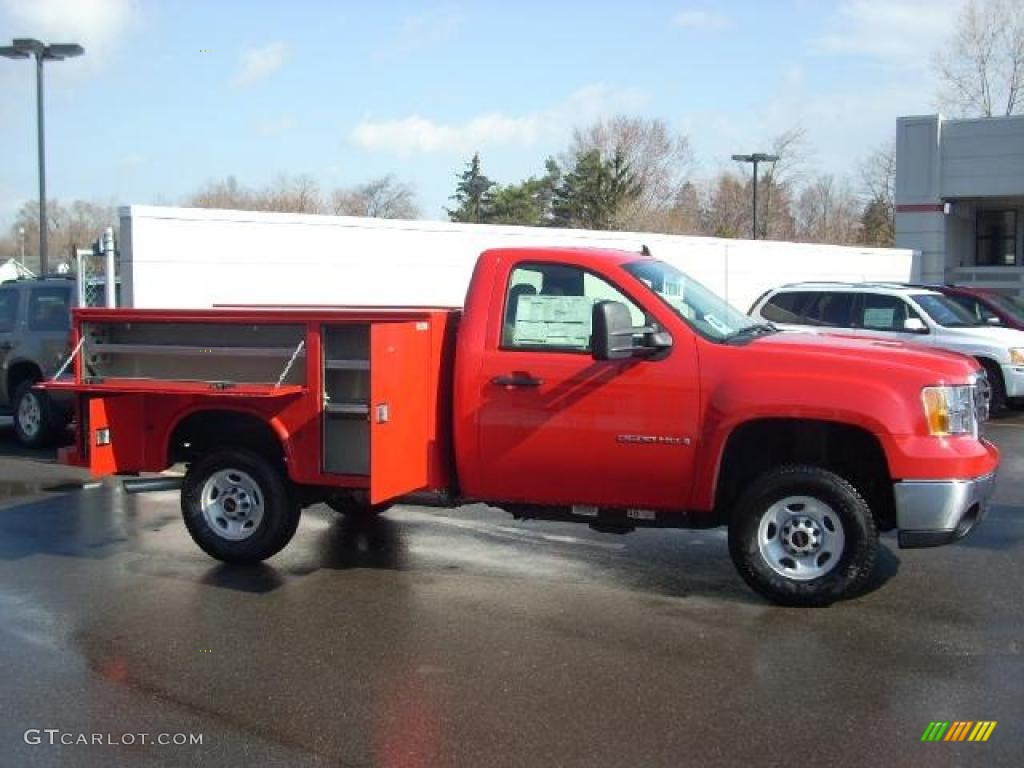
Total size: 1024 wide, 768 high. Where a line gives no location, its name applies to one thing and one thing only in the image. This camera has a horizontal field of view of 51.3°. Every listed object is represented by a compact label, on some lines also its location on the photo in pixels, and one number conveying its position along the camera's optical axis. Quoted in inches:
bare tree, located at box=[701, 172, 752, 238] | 2138.3
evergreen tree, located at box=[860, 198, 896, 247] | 2032.5
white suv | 538.0
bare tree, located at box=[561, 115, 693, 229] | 2128.4
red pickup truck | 229.8
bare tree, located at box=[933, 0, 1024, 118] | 1514.5
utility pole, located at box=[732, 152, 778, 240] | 1466.5
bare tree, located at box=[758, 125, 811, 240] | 2152.6
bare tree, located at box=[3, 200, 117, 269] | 2682.1
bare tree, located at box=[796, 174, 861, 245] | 2353.6
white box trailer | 488.4
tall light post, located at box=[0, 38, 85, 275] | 912.3
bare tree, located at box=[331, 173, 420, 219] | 2495.1
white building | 1033.5
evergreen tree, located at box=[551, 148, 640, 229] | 1973.4
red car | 585.3
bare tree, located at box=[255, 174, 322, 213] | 2154.5
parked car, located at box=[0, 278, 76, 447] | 495.2
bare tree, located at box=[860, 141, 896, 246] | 2041.1
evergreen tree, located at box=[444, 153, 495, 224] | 2482.8
